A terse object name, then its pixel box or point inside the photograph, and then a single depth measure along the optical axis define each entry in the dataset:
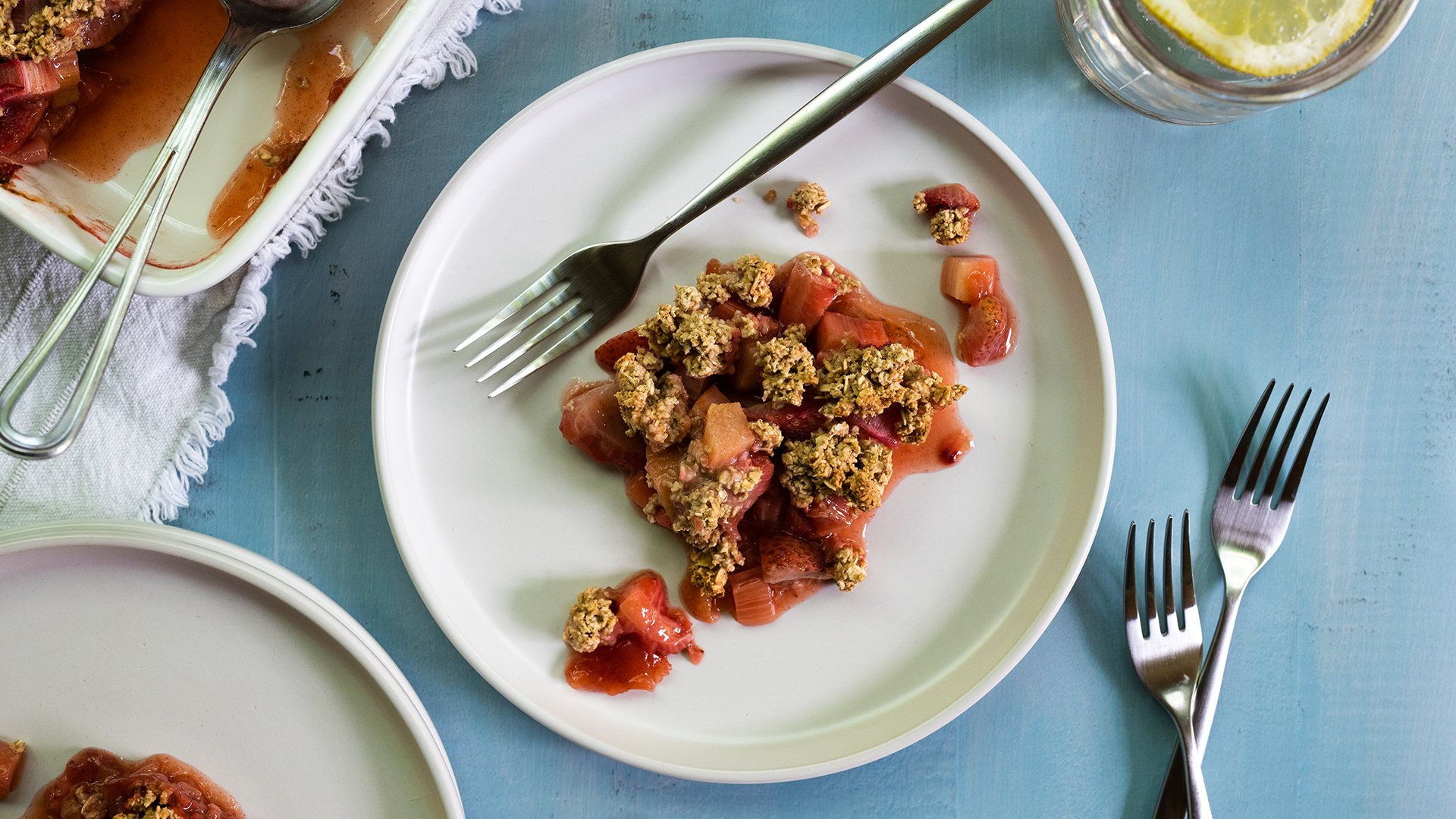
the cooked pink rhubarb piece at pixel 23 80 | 0.66
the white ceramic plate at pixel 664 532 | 0.68
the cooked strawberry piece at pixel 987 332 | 0.67
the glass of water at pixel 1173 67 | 0.66
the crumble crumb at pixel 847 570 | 0.67
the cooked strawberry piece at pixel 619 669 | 0.68
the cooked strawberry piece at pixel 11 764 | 0.67
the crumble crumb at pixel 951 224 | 0.67
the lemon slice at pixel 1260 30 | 0.65
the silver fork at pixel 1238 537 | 0.69
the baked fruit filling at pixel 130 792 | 0.66
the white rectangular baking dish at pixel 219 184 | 0.66
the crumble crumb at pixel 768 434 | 0.66
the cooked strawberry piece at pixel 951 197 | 0.67
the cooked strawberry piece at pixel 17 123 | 0.66
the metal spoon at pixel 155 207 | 0.63
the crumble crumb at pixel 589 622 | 0.67
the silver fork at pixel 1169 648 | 0.69
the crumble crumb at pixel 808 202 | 0.67
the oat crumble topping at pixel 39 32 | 0.65
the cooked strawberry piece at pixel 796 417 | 0.66
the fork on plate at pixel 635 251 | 0.66
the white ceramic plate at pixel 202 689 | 0.68
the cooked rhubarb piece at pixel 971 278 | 0.67
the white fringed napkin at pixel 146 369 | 0.69
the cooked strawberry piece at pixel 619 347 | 0.68
